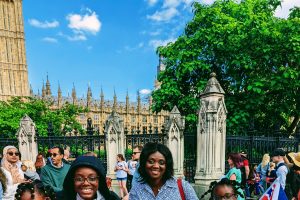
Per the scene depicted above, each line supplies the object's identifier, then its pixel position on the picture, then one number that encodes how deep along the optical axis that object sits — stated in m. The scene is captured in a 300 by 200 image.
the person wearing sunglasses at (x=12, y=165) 5.19
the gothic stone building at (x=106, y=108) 62.81
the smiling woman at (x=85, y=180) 2.47
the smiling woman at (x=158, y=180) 2.94
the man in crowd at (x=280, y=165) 6.29
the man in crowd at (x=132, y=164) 8.13
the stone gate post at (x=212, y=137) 9.68
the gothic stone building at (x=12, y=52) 55.25
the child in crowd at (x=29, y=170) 5.94
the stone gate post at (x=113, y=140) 11.39
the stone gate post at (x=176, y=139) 10.97
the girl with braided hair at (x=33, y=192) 3.16
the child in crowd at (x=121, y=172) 9.88
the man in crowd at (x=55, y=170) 4.24
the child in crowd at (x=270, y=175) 7.74
